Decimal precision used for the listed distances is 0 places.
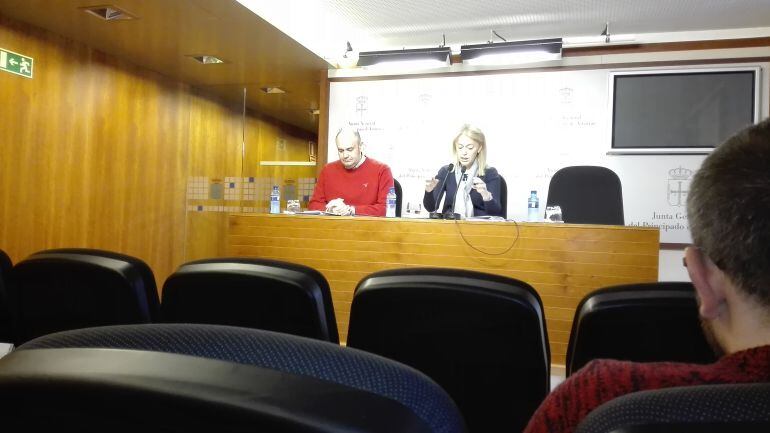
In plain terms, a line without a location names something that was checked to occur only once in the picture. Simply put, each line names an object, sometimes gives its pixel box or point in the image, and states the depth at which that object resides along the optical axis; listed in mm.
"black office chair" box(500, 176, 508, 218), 3723
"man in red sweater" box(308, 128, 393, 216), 3926
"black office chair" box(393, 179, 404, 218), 4029
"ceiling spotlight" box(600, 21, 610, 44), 4822
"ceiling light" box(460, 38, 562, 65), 4770
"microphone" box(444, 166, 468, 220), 3134
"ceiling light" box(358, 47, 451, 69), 5078
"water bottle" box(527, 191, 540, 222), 3334
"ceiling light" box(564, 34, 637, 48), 4887
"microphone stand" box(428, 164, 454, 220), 3537
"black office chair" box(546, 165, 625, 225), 3664
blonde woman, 3532
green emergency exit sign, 4231
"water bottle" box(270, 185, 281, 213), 3752
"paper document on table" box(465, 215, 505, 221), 2953
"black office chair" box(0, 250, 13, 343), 1405
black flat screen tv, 4652
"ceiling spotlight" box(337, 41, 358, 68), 5582
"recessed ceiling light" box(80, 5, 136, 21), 4066
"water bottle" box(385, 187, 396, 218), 3670
